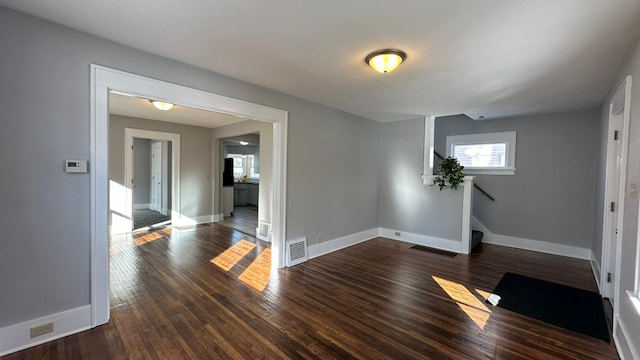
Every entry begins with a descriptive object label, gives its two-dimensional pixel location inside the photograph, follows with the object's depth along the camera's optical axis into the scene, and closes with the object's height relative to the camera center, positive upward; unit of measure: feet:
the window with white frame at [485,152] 16.96 +1.68
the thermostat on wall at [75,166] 7.20 +0.09
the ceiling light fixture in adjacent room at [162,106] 14.18 +3.45
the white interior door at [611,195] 9.61 -0.56
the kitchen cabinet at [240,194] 33.40 -2.64
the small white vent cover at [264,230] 17.28 -3.71
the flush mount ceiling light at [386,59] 7.87 +3.44
